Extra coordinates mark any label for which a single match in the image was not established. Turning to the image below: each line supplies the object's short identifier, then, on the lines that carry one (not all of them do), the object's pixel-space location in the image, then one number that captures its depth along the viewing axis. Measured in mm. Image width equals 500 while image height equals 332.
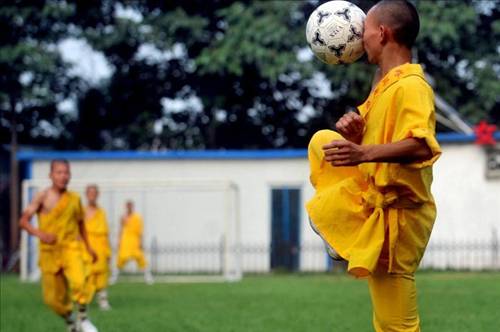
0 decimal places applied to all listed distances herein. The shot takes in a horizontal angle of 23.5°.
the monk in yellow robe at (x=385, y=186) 6445
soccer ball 6961
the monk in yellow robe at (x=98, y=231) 19859
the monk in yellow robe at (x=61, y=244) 13109
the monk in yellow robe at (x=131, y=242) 27188
